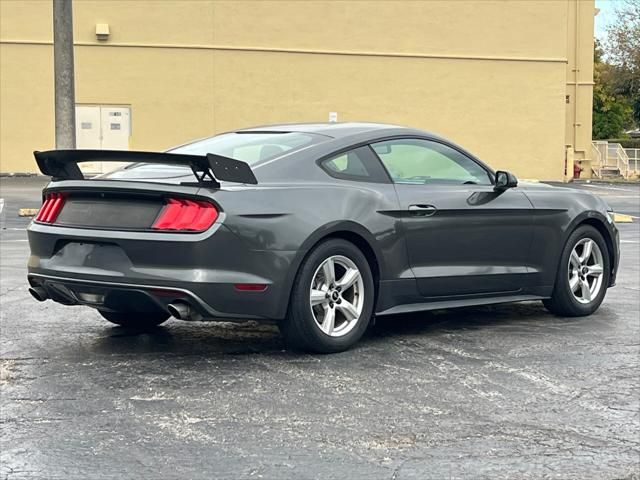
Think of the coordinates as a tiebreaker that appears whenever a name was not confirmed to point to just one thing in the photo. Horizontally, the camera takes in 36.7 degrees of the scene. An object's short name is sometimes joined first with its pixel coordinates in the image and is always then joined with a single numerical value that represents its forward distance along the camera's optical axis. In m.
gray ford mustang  5.40
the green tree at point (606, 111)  59.98
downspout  39.53
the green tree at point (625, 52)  47.66
